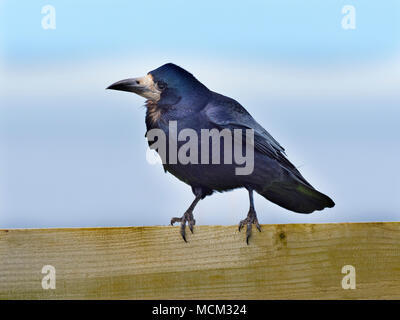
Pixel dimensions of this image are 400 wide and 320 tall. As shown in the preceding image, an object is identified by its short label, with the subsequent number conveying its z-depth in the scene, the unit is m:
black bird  3.04
